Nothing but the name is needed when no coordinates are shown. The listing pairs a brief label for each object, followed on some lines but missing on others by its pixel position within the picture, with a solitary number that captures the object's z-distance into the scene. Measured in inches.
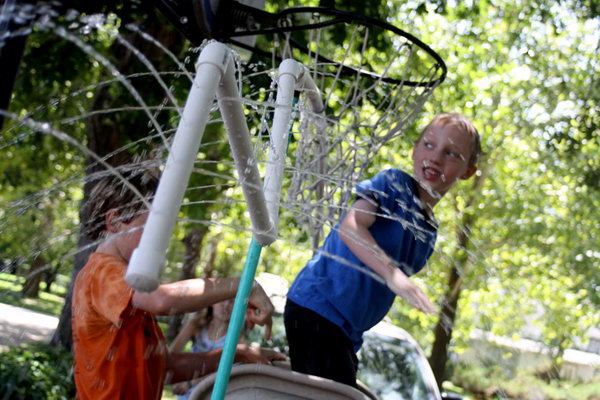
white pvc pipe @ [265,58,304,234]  73.4
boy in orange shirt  83.3
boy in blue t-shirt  100.8
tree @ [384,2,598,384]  485.1
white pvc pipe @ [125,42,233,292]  43.3
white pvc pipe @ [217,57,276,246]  55.1
